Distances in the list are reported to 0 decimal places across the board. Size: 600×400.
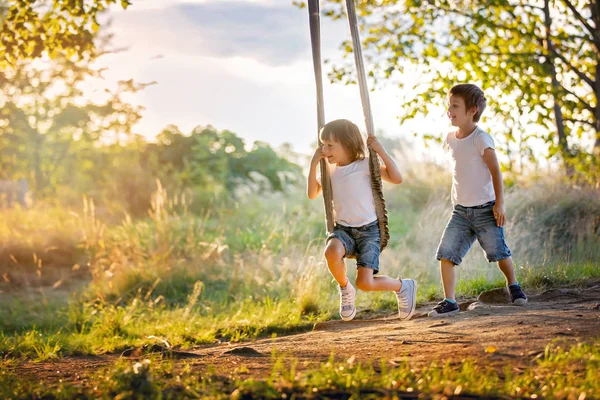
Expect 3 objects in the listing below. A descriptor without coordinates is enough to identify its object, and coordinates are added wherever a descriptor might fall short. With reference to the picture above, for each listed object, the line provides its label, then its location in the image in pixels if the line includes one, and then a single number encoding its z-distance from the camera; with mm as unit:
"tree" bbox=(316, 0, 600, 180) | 8875
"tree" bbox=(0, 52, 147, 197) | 17328
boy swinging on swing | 4984
